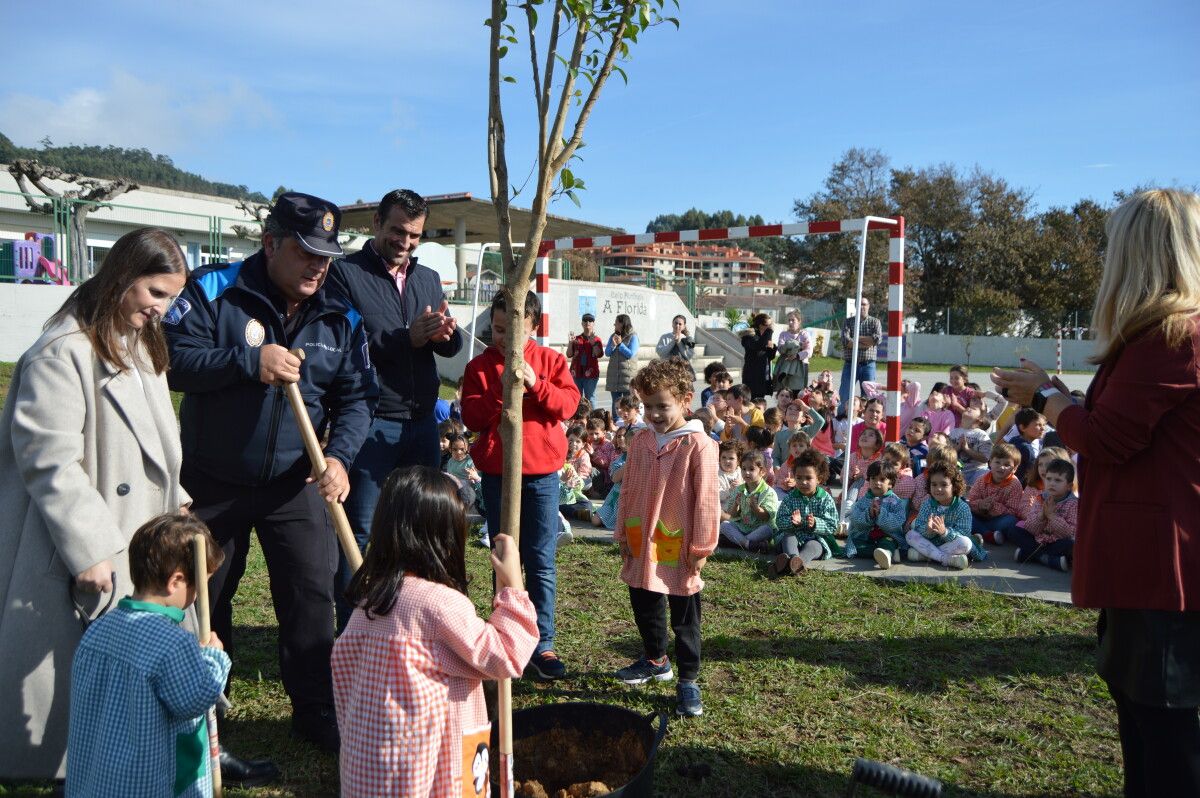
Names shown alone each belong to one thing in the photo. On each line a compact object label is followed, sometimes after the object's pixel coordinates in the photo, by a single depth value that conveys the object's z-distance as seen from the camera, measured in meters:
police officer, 3.15
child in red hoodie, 4.17
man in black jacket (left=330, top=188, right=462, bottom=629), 4.04
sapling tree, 2.60
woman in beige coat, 2.70
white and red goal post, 7.04
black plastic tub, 2.89
